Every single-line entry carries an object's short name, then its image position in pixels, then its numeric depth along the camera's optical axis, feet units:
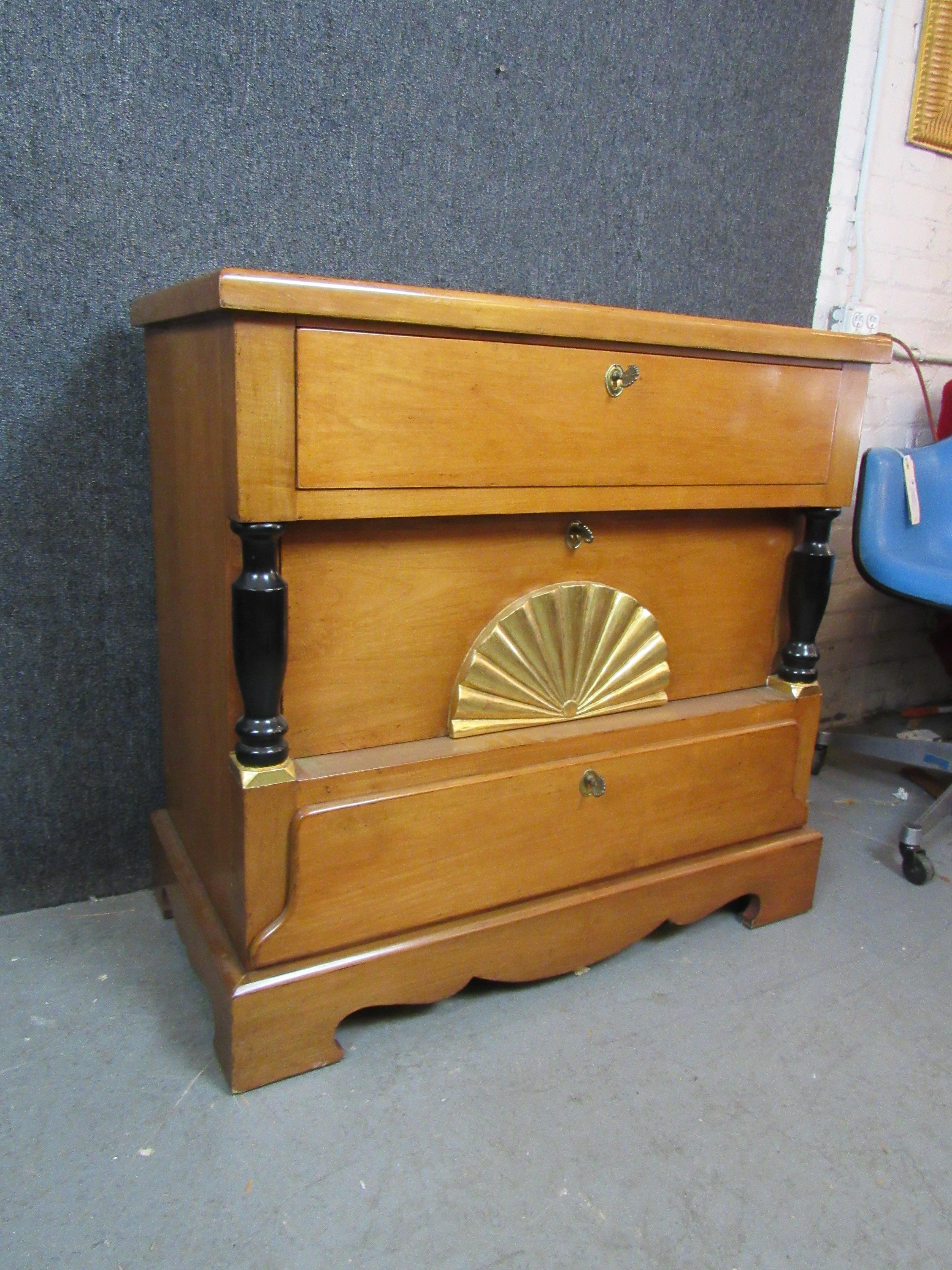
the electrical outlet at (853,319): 6.81
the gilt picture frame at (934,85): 6.68
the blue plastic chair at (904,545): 5.93
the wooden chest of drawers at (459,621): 3.15
